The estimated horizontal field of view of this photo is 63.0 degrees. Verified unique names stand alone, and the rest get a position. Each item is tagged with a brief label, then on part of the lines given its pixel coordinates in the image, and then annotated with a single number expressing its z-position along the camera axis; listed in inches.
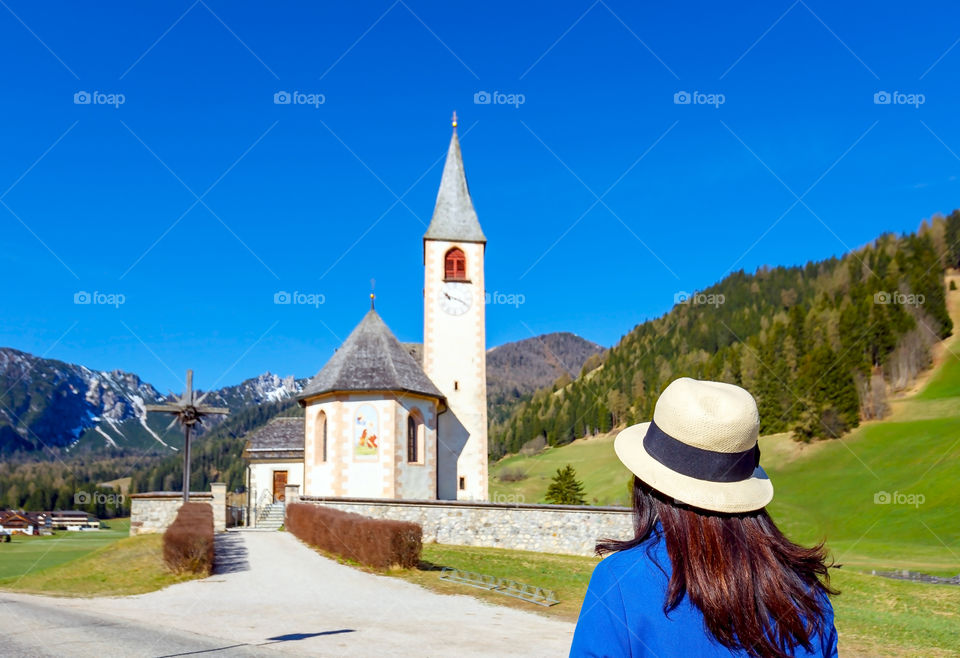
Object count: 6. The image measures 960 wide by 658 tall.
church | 1411.2
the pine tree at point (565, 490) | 1658.5
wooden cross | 908.6
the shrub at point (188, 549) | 737.0
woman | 94.9
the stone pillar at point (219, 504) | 1242.0
